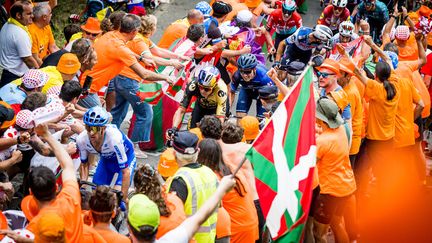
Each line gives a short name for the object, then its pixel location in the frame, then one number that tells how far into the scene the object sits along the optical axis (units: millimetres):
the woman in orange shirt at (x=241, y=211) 7727
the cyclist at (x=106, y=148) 8086
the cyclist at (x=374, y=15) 16312
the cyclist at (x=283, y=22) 14688
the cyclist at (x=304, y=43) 12469
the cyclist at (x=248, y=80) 11078
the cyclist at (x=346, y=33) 12922
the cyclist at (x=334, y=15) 15141
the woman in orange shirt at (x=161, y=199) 6445
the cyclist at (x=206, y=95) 10180
